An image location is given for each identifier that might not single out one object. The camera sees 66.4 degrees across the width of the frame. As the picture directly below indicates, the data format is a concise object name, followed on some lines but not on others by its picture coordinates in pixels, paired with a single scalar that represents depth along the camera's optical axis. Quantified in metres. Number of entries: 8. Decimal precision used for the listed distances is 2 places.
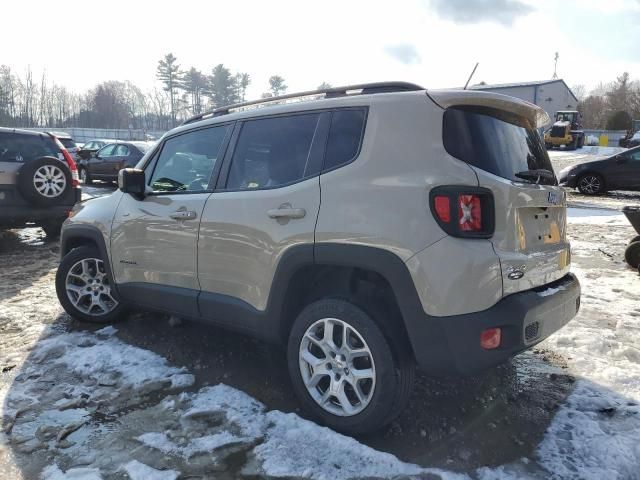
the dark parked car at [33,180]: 7.03
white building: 53.41
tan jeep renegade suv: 2.40
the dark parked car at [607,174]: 14.38
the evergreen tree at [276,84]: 74.34
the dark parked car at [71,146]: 19.33
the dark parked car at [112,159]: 16.84
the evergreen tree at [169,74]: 76.75
